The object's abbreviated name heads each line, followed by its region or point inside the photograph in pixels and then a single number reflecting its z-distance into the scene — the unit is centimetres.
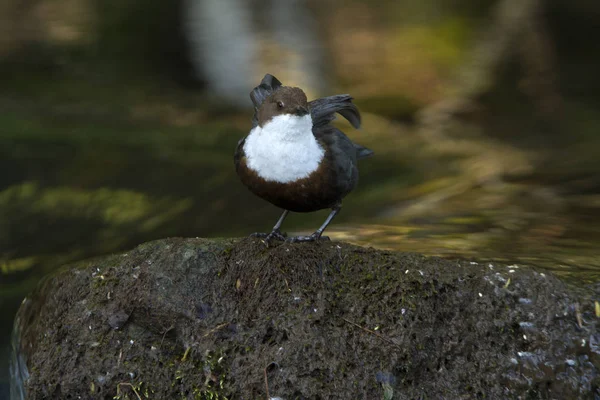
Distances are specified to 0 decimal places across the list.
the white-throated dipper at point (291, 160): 750
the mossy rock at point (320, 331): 677
